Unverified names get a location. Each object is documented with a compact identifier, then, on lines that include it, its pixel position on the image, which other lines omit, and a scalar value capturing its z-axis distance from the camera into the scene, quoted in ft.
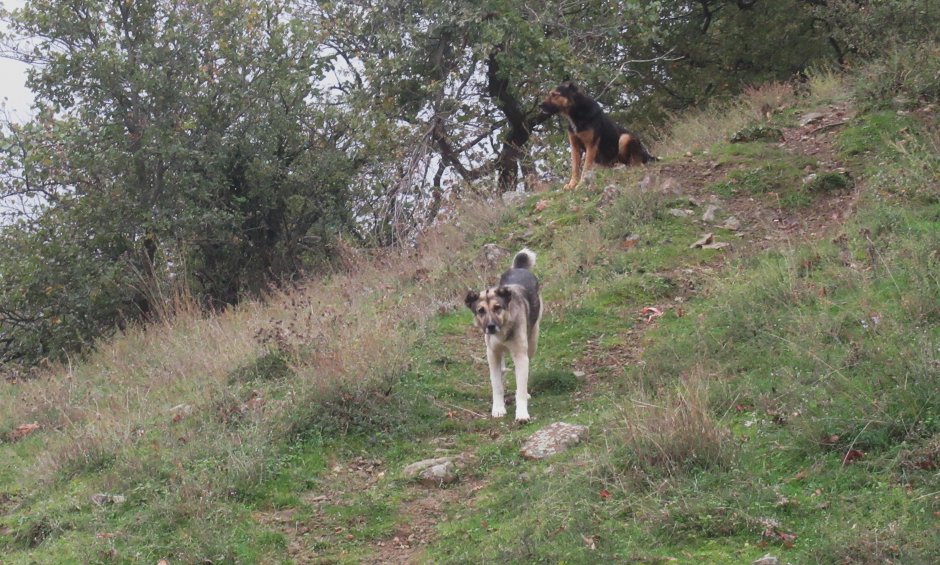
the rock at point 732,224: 42.50
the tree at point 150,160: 51.19
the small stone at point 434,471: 24.22
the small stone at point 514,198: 52.85
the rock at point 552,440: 23.99
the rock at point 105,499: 23.91
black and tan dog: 48.44
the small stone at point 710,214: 43.47
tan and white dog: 27.91
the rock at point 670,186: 45.46
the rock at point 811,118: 52.63
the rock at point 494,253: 44.83
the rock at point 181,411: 29.68
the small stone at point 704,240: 40.81
